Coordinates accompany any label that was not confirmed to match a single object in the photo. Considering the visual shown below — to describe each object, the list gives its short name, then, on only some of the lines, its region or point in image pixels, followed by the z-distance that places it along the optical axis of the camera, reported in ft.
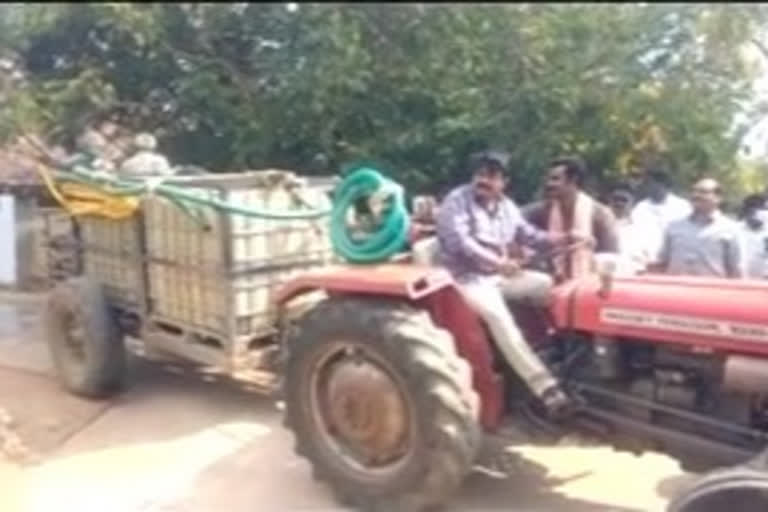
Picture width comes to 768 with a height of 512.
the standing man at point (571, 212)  17.13
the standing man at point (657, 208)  21.63
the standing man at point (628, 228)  20.14
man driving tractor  15.11
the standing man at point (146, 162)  18.74
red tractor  14.19
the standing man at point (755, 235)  20.89
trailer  18.90
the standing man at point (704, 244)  19.83
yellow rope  20.27
